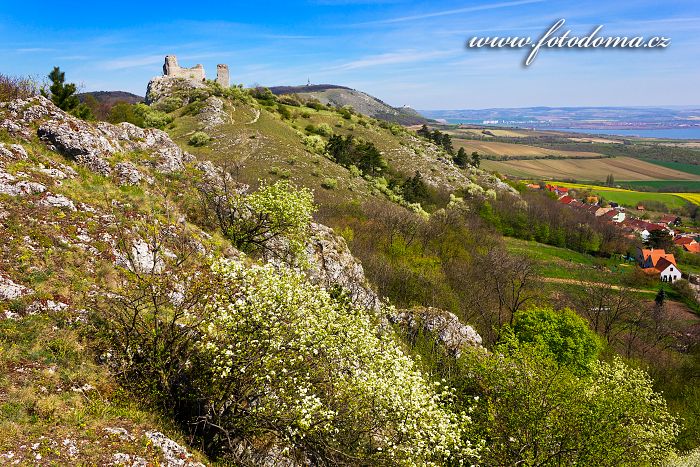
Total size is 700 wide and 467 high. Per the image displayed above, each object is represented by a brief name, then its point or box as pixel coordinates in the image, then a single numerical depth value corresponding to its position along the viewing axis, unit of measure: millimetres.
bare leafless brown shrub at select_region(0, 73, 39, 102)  25953
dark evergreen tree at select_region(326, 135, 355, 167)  90062
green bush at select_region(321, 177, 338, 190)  68000
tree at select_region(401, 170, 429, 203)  87500
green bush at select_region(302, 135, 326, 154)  86375
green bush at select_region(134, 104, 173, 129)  78438
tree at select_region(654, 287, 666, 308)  77475
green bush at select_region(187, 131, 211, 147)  70938
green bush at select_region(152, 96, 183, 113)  92938
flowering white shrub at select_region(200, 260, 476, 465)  12555
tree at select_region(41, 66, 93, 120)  47062
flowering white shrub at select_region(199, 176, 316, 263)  28516
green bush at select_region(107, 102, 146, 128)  69550
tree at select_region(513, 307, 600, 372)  37156
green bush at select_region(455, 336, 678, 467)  20344
